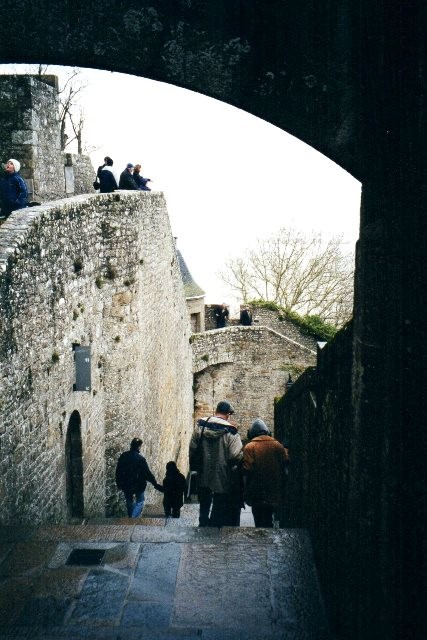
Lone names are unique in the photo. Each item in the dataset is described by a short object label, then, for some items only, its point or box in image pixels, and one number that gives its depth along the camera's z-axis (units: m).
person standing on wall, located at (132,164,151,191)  14.03
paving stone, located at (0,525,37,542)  5.74
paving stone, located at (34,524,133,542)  5.87
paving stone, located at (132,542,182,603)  4.79
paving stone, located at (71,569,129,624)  4.46
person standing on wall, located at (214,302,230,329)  30.14
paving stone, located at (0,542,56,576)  5.14
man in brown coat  6.92
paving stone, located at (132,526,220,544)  5.87
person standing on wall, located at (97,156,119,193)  11.23
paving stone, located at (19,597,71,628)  4.38
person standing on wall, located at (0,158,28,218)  8.51
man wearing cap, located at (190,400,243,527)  7.12
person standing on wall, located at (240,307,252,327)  28.67
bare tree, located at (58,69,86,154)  28.66
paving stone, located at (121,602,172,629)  4.37
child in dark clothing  8.48
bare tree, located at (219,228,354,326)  34.28
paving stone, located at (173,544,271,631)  4.45
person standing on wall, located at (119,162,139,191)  13.37
